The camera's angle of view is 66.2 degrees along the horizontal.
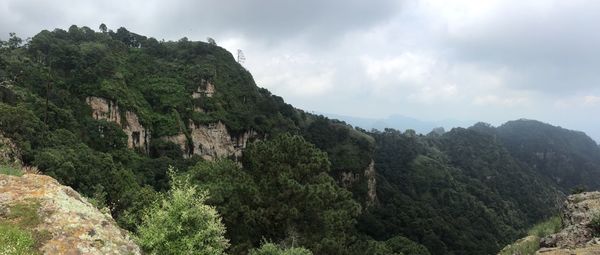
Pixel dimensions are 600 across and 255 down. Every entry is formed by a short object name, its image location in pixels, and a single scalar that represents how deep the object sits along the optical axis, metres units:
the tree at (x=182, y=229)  12.39
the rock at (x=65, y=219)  8.75
